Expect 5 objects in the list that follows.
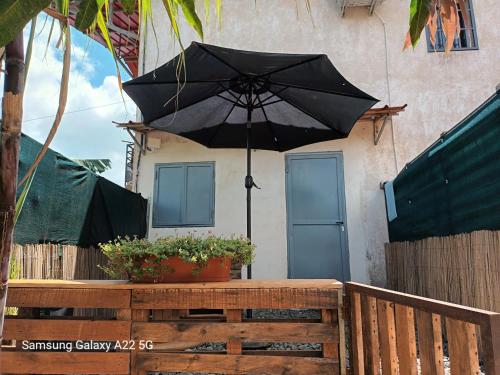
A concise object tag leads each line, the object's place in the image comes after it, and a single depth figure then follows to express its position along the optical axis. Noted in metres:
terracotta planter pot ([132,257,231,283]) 1.74
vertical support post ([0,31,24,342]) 0.64
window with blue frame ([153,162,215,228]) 5.96
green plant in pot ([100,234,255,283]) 1.72
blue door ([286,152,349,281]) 5.55
